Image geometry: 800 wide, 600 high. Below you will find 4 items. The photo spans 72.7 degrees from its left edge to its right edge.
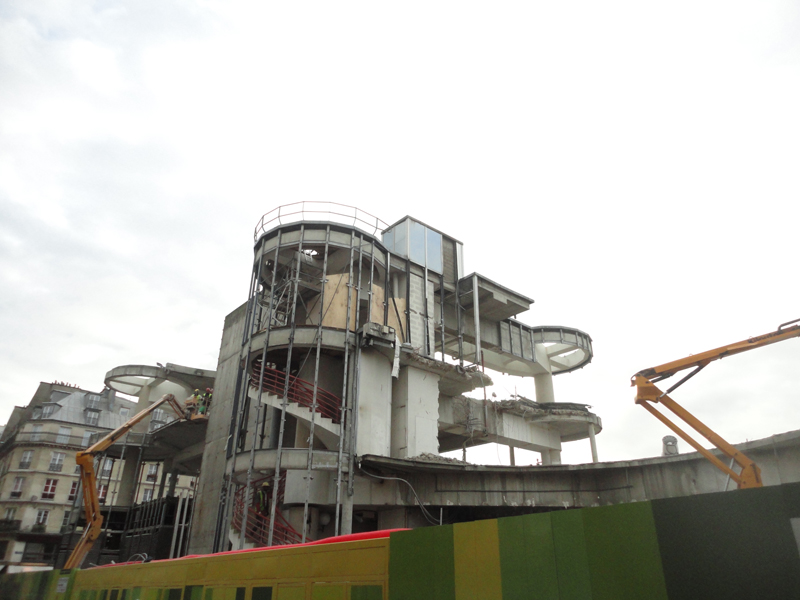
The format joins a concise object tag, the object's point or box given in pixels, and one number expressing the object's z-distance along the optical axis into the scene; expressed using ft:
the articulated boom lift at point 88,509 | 85.05
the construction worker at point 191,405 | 113.74
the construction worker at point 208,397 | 116.06
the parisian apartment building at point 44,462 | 194.15
